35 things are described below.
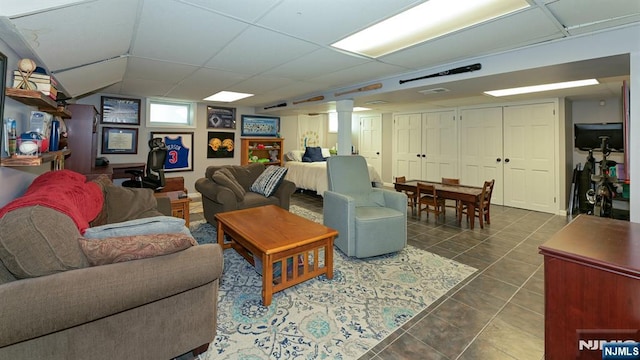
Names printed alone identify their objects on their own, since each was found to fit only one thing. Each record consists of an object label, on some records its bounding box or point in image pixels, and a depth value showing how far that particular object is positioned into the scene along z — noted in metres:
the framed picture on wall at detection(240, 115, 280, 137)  7.07
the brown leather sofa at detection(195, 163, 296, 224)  3.74
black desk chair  4.41
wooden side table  3.72
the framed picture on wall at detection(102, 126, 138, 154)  5.39
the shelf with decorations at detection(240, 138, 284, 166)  6.96
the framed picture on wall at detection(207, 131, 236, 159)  6.61
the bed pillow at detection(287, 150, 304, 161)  7.59
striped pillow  4.17
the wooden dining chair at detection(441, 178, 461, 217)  4.99
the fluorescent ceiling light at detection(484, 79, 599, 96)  3.89
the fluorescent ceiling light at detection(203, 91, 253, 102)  5.20
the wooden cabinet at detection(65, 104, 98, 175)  3.86
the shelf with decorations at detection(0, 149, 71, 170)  1.67
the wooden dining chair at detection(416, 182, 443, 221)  4.53
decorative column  4.90
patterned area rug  1.76
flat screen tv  4.73
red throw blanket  1.44
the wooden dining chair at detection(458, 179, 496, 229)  4.15
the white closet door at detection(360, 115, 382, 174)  8.31
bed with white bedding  6.22
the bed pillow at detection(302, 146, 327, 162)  7.43
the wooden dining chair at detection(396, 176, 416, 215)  5.14
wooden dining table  4.11
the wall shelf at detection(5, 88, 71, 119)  1.71
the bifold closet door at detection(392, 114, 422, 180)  7.35
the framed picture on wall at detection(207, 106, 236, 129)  6.55
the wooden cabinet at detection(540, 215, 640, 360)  1.07
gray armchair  3.02
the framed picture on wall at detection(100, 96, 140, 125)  5.30
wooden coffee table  2.21
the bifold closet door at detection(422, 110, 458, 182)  6.66
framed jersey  6.05
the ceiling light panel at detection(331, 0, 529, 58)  2.00
